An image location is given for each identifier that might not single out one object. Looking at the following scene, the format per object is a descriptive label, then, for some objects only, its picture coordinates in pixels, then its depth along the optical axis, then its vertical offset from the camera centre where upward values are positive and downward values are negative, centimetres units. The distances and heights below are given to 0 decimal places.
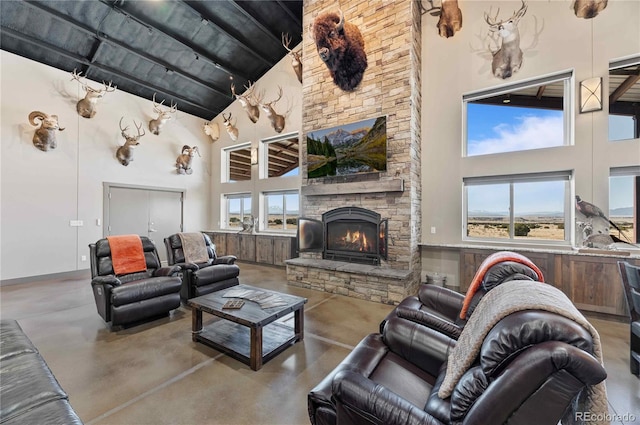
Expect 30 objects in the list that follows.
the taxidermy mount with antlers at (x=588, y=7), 373 +292
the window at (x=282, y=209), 707 +10
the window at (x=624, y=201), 368 +17
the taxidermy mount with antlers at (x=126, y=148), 648 +158
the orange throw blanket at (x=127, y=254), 372 -60
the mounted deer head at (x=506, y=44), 418 +271
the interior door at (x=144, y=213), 655 -1
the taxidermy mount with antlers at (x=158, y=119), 700 +246
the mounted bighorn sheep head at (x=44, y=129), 527 +168
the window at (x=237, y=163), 815 +157
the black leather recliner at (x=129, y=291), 311 -96
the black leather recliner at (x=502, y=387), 83 -61
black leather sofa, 119 -91
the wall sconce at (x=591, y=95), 376 +169
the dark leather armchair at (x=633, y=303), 220 -77
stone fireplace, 454 +53
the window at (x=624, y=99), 368 +162
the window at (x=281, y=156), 712 +157
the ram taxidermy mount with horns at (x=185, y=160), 779 +155
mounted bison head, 467 +303
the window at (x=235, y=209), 807 +10
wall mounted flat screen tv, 472 +121
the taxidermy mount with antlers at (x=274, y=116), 673 +247
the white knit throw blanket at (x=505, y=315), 92 -46
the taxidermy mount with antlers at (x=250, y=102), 701 +294
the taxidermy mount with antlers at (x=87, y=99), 583 +251
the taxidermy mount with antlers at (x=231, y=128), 776 +249
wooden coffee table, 242 -132
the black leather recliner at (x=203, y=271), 404 -93
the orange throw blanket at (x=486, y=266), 183 -38
